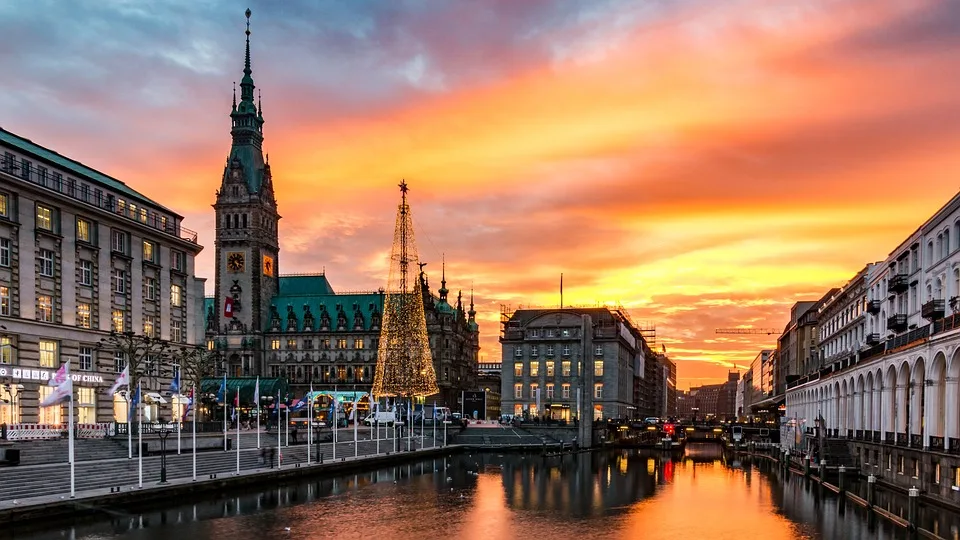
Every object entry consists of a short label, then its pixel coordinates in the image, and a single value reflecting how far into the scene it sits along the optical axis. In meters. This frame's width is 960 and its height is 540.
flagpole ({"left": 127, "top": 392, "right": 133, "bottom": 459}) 67.25
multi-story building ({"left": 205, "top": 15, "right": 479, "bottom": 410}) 198.12
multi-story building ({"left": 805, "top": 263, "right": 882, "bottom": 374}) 107.56
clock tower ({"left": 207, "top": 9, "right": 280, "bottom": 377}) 198.12
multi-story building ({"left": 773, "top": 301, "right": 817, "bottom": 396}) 174.00
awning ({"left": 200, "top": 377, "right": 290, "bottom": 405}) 155.62
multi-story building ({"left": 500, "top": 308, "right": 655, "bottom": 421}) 179.00
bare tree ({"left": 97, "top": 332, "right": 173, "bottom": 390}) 84.69
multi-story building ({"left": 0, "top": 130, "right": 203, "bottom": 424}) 76.00
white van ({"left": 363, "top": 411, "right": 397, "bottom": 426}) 143.77
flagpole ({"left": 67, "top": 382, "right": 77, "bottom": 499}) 54.25
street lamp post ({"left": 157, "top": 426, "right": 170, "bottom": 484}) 65.00
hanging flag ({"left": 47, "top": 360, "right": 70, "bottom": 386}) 53.88
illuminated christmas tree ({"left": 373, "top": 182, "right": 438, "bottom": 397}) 143.88
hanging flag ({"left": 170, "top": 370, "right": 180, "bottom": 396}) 71.12
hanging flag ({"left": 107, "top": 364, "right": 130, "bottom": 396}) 60.31
